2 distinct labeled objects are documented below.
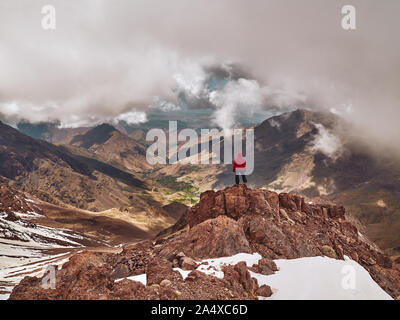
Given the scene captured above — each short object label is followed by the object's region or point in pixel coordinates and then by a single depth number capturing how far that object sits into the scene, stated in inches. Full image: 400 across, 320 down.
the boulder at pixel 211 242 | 1275.8
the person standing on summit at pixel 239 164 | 1294.3
